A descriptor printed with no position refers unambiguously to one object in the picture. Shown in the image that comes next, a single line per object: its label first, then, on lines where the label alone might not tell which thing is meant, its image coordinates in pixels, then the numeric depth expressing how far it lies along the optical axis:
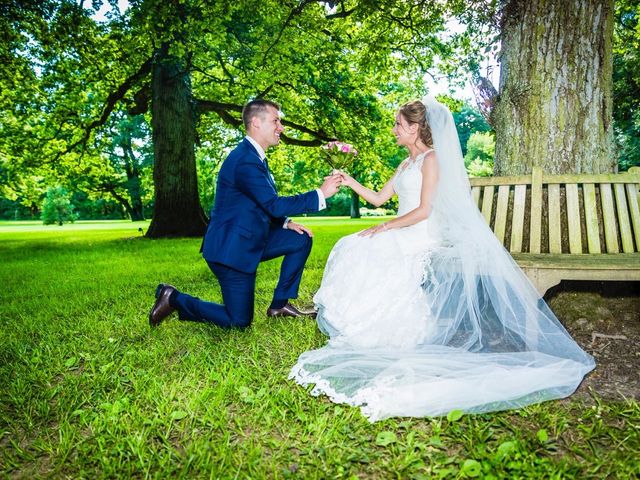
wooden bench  3.54
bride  2.56
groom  3.79
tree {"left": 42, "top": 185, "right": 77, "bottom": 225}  41.50
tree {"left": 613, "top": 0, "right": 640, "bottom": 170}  10.73
